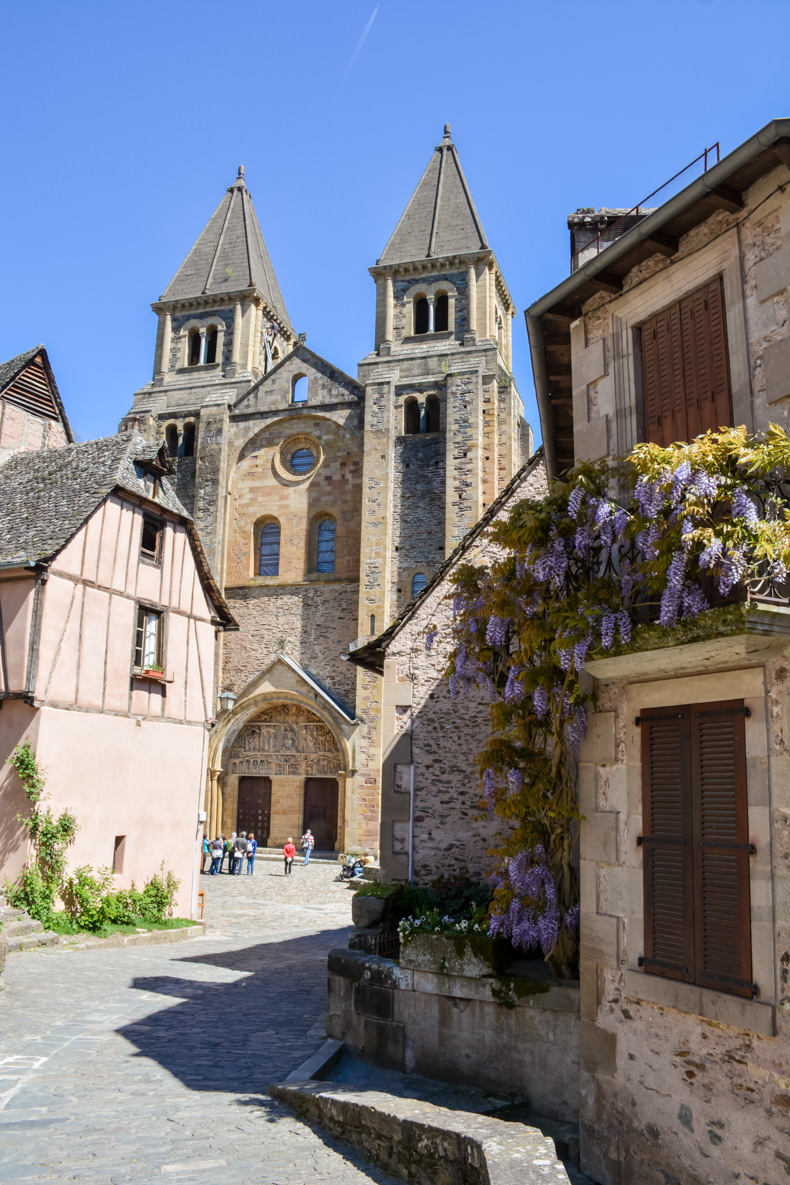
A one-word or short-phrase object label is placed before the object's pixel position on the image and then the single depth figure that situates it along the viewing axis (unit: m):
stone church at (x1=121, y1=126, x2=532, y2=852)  29.56
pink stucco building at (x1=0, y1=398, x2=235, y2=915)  14.12
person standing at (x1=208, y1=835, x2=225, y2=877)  25.16
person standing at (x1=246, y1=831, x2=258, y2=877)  25.09
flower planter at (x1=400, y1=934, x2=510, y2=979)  6.81
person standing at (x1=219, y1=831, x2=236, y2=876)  25.53
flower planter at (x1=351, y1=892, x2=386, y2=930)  8.84
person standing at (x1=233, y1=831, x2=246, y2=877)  25.25
